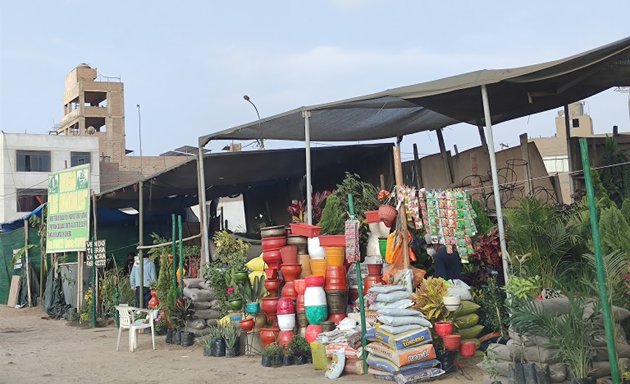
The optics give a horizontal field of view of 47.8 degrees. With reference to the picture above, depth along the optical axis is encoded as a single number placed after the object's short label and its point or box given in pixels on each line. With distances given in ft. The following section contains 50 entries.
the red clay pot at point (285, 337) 33.55
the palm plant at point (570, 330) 20.74
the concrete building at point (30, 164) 122.52
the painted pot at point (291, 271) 35.06
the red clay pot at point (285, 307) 33.76
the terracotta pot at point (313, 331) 32.35
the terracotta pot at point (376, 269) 31.78
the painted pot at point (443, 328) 27.76
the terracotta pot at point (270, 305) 35.06
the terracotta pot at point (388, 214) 30.53
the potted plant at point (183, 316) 40.85
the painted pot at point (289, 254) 35.22
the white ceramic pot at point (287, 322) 33.76
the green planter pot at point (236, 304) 36.99
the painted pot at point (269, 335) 34.73
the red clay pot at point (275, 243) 35.94
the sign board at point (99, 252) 55.47
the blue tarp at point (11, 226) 81.08
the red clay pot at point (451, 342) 27.63
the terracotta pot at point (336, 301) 32.71
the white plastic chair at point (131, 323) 40.82
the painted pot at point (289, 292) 34.55
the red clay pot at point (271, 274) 35.88
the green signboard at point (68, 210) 59.26
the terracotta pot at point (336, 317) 32.65
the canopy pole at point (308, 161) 36.32
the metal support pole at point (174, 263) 44.01
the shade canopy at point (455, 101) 27.66
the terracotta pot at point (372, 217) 32.45
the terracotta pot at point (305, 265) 35.53
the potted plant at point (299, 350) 32.63
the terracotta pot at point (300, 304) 33.60
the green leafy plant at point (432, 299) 28.09
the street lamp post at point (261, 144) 53.83
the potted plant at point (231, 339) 36.04
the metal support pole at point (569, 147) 39.44
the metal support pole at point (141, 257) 51.47
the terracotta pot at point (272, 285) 35.73
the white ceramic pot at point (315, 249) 34.73
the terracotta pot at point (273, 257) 35.96
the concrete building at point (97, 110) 172.55
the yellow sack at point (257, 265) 38.88
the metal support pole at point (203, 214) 43.27
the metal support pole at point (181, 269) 42.97
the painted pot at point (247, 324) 35.73
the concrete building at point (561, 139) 91.76
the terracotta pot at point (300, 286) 34.01
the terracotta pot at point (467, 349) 28.60
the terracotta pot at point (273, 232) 36.24
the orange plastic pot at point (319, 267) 34.27
